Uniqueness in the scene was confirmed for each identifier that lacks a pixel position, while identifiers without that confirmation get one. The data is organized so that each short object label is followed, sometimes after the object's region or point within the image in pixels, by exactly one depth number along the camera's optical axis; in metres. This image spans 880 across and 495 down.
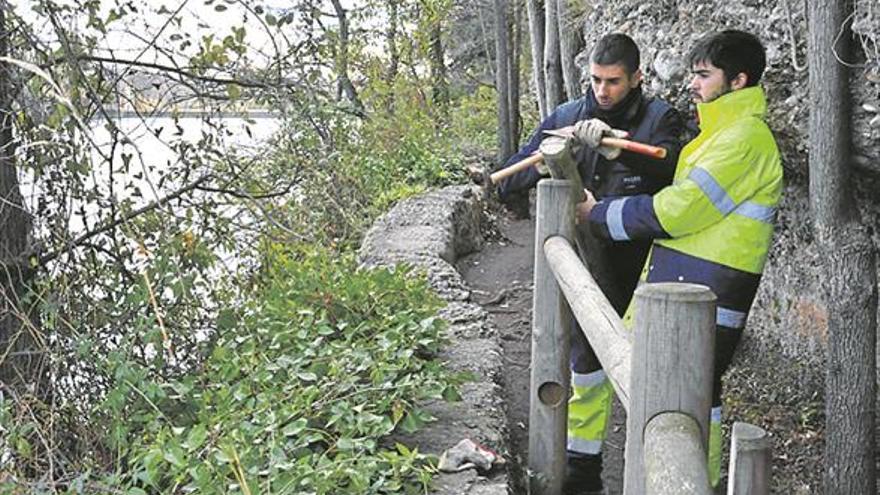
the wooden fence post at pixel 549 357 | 3.88
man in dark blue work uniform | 4.27
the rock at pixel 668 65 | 7.70
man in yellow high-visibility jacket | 3.90
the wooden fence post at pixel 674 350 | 1.94
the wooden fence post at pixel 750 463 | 1.83
